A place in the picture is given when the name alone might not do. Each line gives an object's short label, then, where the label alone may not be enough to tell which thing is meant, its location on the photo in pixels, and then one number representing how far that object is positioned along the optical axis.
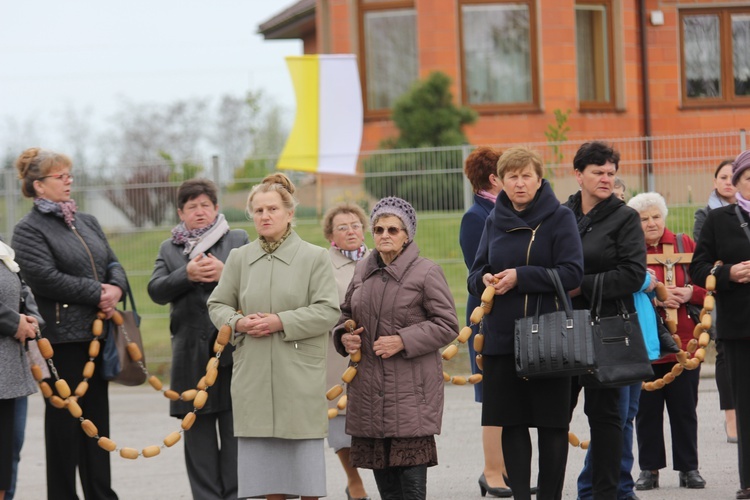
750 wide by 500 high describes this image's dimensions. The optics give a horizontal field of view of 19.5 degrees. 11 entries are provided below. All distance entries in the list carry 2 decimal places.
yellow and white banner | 32.87
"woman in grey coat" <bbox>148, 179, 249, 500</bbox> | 13.66
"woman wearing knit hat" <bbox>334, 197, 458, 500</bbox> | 11.90
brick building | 37.85
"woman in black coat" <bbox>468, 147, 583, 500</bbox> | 11.89
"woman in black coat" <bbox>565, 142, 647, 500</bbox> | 12.30
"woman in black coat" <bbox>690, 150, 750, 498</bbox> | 13.22
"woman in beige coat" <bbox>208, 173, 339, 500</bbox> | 11.90
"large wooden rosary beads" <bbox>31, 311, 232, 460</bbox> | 12.90
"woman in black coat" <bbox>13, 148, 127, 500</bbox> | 13.70
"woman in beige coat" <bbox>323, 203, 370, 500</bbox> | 14.30
